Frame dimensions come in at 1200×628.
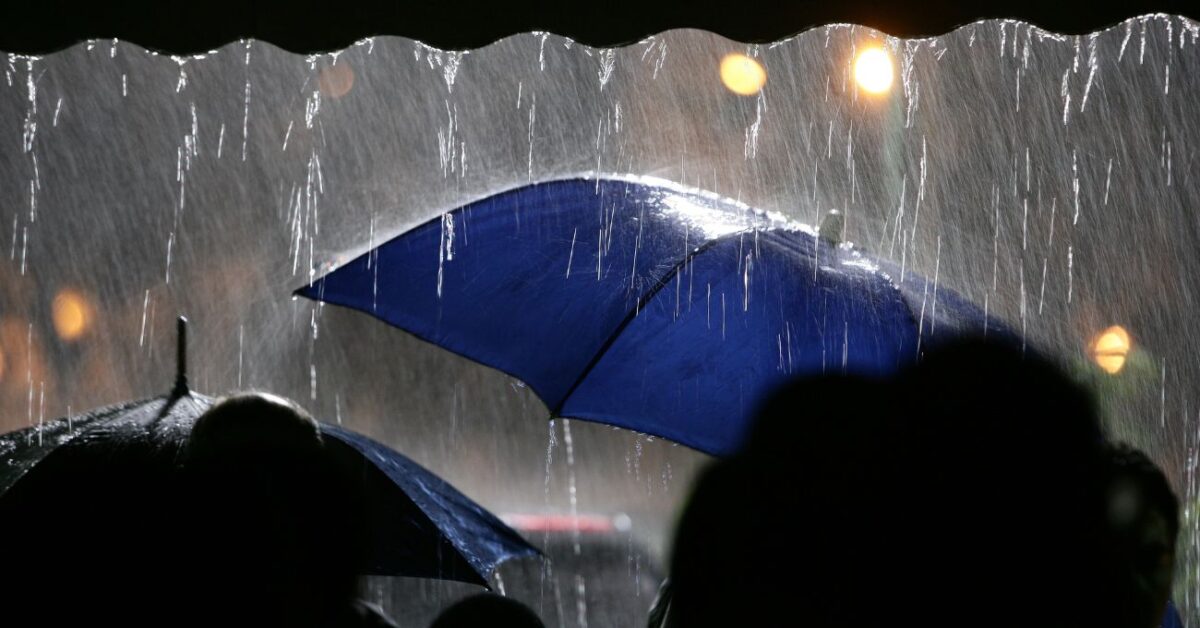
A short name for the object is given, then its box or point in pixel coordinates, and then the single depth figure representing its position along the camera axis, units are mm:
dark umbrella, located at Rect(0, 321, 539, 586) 5633
